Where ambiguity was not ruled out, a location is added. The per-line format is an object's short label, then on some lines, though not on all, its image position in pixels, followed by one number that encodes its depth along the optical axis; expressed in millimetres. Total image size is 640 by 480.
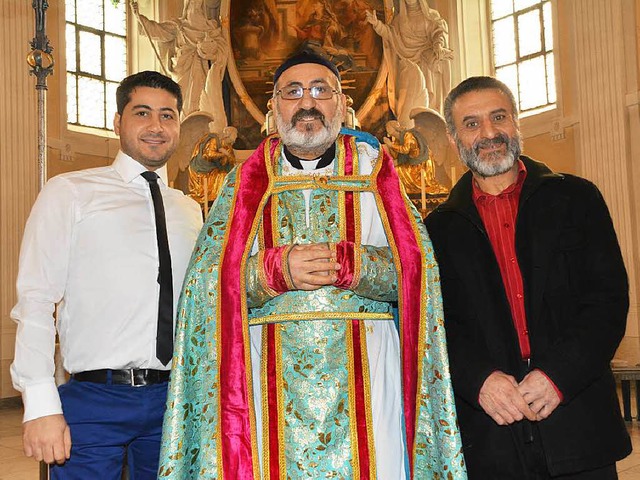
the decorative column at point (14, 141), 11000
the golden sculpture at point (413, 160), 13180
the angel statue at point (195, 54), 14094
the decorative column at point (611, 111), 11172
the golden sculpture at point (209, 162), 13398
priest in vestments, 2619
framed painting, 14328
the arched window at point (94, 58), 14305
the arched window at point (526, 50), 13812
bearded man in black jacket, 2551
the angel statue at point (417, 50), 13930
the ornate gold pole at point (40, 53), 4590
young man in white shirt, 2652
